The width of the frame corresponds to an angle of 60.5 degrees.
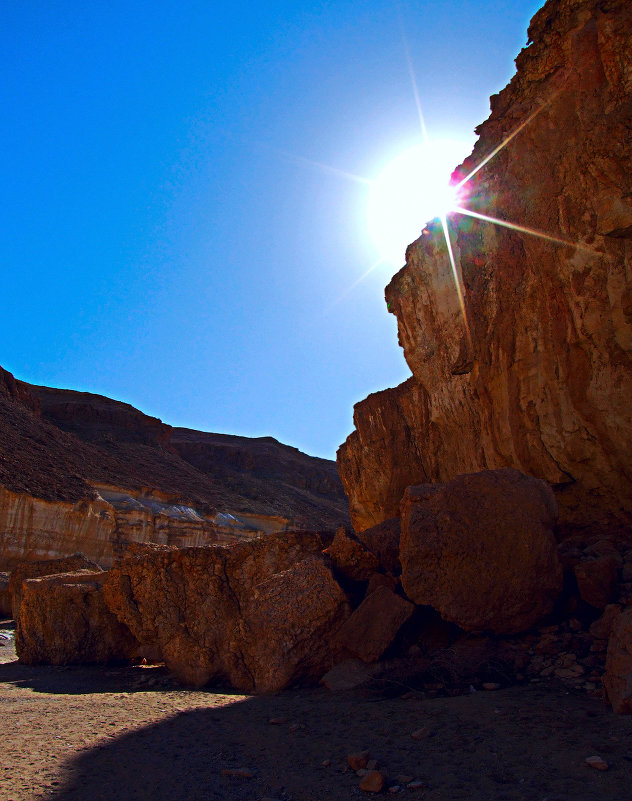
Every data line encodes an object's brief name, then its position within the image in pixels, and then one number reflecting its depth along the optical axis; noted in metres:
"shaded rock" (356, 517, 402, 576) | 5.80
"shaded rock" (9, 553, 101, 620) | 12.76
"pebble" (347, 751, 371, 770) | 2.89
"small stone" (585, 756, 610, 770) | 2.49
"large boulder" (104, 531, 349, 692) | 5.21
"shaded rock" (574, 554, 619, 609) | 4.43
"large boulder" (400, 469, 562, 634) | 4.46
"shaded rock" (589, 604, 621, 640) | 4.05
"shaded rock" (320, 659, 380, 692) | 4.62
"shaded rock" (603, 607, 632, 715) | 3.10
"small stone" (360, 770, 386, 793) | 2.58
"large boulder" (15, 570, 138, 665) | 7.19
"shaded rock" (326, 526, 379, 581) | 5.68
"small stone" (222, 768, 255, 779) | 2.92
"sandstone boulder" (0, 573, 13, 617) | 15.81
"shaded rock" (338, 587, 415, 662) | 4.77
